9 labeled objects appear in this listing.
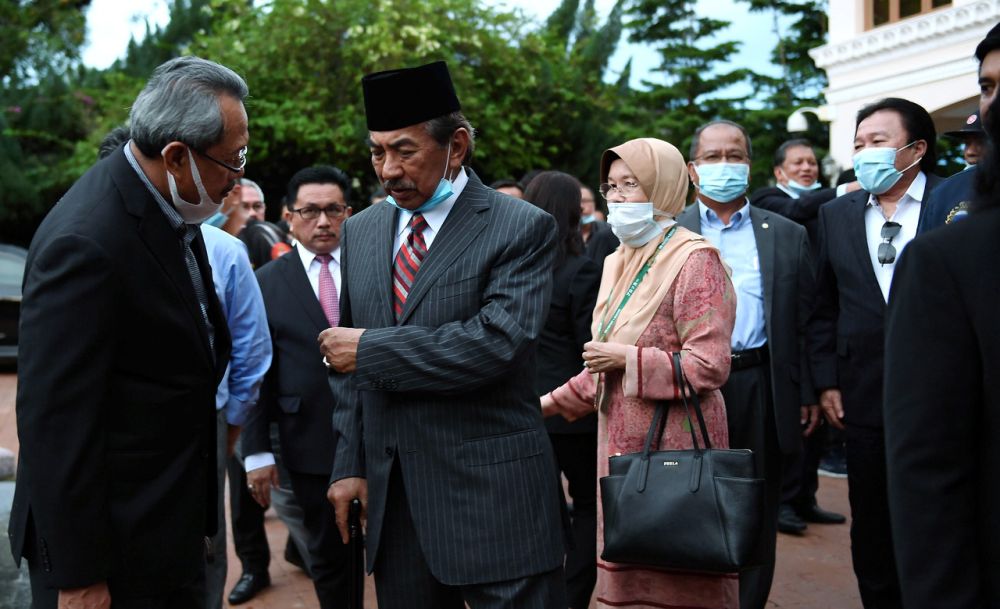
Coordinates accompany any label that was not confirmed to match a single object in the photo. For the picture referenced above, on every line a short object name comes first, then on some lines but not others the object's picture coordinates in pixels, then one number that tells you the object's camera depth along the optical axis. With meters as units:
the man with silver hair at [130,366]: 2.20
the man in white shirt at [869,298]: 3.97
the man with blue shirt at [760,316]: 4.07
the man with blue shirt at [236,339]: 3.77
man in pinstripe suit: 2.62
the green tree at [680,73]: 23.42
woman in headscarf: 3.30
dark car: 13.59
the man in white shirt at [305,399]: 4.17
